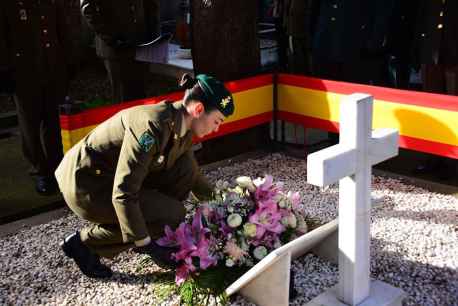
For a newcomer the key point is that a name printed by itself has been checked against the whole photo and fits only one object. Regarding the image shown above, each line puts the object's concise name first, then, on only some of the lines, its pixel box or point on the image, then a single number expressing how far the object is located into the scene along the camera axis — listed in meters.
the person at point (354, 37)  6.10
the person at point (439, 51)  5.26
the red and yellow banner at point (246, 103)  5.12
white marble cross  2.81
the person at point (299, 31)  6.50
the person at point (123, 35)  5.65
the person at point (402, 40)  6.15
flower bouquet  3.31
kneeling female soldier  3.16
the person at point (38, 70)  4.89
